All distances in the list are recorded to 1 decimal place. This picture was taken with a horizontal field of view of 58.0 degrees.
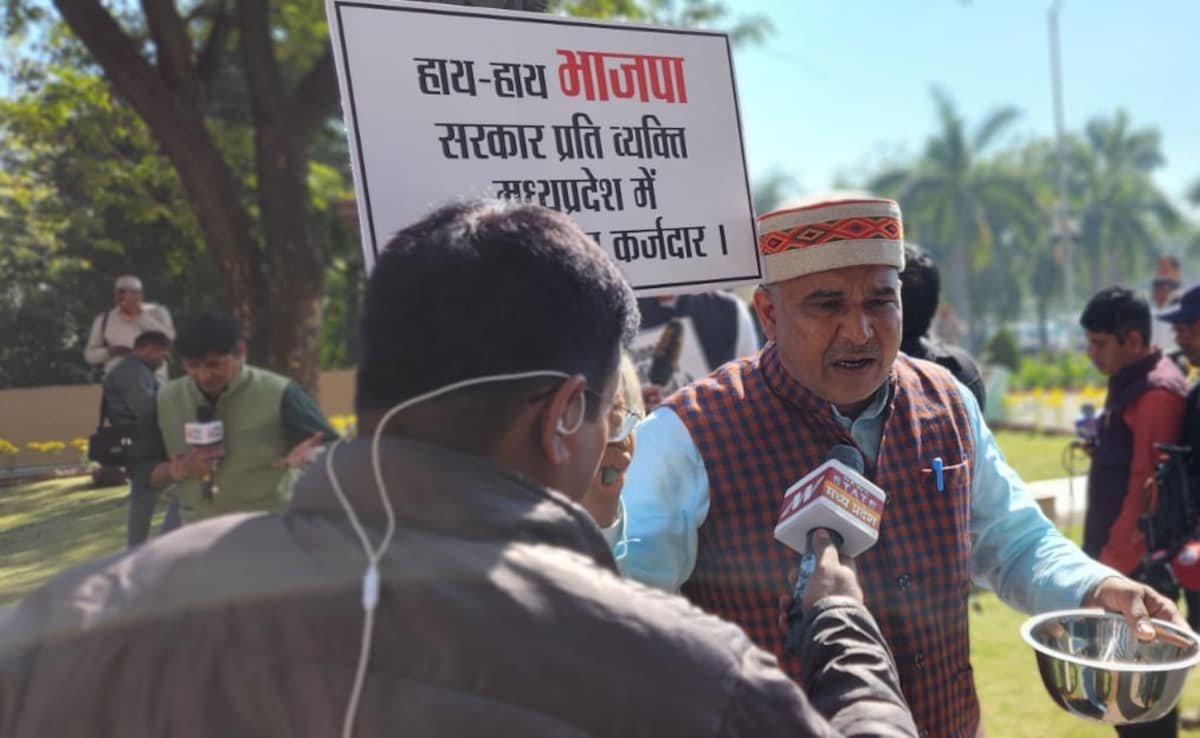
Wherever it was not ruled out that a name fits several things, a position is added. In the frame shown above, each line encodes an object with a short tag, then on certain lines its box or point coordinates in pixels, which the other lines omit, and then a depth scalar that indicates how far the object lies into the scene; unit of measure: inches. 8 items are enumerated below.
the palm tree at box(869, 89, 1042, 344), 1875.0
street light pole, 1258.6
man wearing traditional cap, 84.1
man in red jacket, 169.5
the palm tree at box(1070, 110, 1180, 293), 2159.2
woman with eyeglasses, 87.1
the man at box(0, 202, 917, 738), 40.7
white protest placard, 73.7
